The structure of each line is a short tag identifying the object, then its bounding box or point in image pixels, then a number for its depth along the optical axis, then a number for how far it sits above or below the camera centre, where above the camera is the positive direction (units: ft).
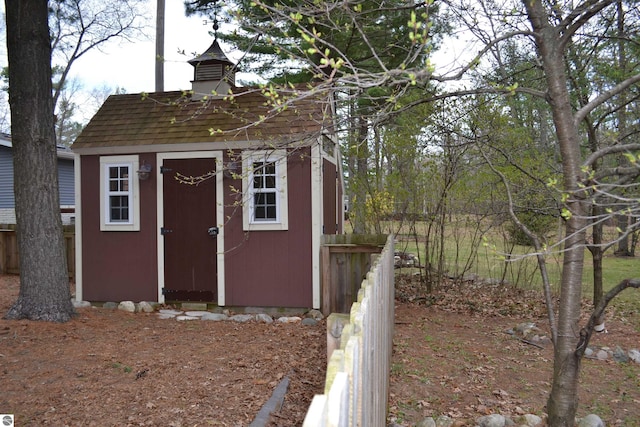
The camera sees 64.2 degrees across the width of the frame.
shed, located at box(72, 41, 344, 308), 25.55 +0.27
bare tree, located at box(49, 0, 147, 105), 41.55 +16.51
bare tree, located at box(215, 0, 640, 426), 11.41 +1.19
